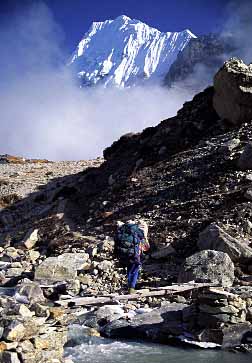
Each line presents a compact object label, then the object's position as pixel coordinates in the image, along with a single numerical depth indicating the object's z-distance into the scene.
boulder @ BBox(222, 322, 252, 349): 11.74
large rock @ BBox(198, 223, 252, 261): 17.50
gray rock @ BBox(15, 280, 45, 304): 15.23
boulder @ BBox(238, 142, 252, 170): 24.50
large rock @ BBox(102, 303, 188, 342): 12.54
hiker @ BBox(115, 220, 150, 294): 15.94
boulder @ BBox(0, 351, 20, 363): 8.66
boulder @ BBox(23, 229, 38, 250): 26.33
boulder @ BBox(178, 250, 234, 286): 16.03
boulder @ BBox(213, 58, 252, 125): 30.73
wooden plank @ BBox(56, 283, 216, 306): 14.36
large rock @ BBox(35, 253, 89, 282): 18.58
